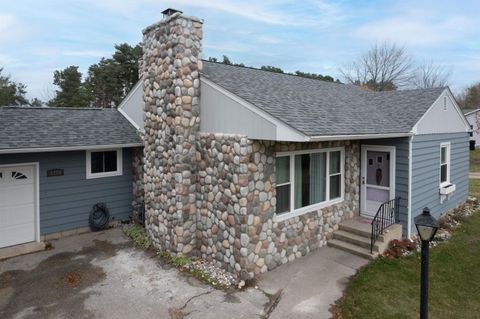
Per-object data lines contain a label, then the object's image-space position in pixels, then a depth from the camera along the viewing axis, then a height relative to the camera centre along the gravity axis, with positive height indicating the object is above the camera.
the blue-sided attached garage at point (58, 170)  7.66 -0.65
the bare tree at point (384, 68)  32.81 +8.61
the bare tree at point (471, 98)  43.47 +7.28
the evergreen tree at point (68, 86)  29.00 +5.75
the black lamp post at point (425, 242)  3.76 -1.14
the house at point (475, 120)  32.72 +3.00
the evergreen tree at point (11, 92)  29.70 +5.56
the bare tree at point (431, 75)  36.31 +8.54
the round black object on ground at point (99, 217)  8.88 -2.04
